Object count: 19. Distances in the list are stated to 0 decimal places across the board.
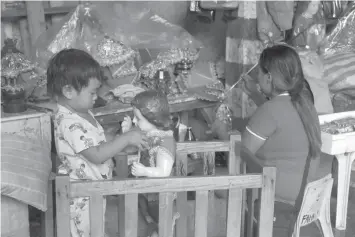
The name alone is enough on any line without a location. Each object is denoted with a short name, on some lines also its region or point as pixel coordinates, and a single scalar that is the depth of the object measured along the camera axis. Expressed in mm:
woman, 3945
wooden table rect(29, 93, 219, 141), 5749
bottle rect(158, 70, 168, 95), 6275
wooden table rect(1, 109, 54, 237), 5453
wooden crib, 2952
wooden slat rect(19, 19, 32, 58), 6816
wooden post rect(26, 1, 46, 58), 6586
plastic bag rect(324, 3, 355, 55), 7136
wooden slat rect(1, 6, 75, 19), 6599
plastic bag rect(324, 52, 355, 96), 6652
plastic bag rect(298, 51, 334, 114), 6107
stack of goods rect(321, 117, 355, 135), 5083
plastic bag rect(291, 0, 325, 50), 6676
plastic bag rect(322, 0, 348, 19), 6948
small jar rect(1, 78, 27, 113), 5538
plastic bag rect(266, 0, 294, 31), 6469
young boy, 3529
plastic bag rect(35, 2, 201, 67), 6154
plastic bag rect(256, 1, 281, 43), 6590
